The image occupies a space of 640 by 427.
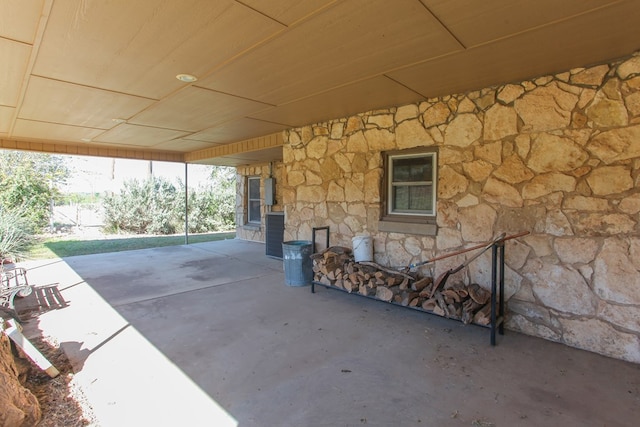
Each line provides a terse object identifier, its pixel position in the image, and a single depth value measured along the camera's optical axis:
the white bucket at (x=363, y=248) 4.27
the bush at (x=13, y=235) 6.75
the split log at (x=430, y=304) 3.30
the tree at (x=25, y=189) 9.70
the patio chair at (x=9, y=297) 3.29
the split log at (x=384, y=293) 3.62
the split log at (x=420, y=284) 3.59
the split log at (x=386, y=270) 3.77
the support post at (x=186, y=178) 8.98
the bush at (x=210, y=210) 13.27
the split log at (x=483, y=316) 3.00
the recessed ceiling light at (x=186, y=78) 2.99
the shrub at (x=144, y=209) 12.30
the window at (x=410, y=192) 3.93
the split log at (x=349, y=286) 3.97
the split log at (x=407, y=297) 3.47
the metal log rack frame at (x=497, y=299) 2.90
